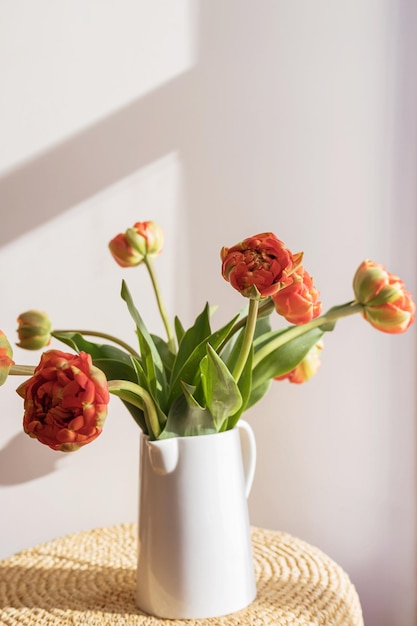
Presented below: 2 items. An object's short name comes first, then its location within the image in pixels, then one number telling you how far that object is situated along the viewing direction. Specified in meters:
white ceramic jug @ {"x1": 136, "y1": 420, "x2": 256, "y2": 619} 0.80
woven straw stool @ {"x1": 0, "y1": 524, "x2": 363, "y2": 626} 0.83
